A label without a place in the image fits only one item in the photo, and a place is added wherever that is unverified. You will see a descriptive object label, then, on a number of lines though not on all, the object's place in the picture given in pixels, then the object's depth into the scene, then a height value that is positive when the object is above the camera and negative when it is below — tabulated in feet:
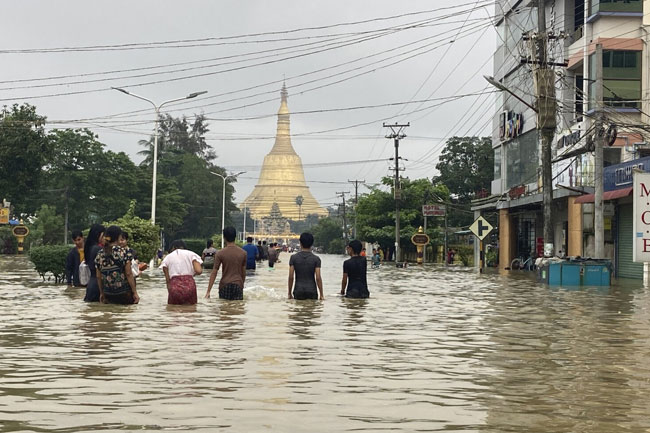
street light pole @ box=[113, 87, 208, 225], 172.35 +25.37
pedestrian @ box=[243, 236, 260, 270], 112.37 -0.07
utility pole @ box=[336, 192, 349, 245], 487.45 +9.41
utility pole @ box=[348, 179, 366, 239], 450.13 +30.03
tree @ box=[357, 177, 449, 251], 279.69 +12.07
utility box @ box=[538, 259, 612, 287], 109.19 -1.70
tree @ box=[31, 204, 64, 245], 265.75 +5.75
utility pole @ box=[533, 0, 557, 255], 114.73 +17.96
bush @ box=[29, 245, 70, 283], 94.63 -0.97
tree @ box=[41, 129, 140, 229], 263.90 +18.79
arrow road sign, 155.37 +4.31
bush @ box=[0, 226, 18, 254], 272.51 +1.69
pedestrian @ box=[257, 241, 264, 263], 188.71 -0.09
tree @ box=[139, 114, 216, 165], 400.88 +46.70
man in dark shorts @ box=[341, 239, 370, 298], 66.74 -1.47
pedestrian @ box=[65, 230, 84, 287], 73.97 -0.92
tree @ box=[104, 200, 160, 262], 131.54 +1.84
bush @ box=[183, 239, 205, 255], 270.46 +1.48
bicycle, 174.60 -1.40
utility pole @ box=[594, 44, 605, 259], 108.99 +10.67
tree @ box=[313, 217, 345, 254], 564.30 +11.32
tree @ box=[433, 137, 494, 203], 332.19 +30.35
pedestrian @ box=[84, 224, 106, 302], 61.16 -0.47
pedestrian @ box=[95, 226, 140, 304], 53.88 -1.29
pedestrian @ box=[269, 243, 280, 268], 148.05 -0.63
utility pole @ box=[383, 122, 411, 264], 260.17 +18.48
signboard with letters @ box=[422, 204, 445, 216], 242.37 +10.90
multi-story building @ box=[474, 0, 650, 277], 134.62 +20.82
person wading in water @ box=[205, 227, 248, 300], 60.54 -1.07
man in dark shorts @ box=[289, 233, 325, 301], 63.05 -1.28
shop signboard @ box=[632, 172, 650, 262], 83.82 +2.89
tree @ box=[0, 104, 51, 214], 188.75 +18.16
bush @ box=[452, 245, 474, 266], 240.53 +0.32
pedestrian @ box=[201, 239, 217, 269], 135.23 -0.88
